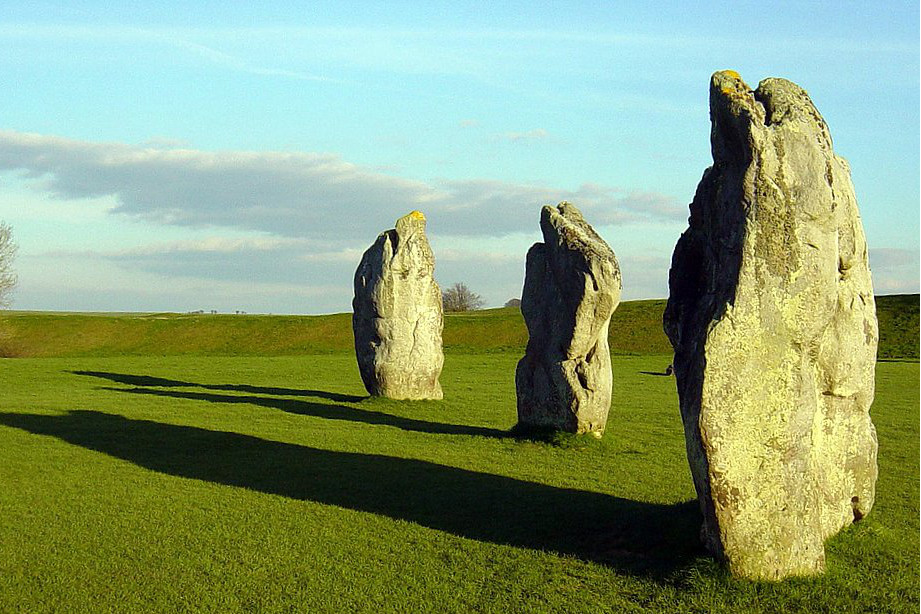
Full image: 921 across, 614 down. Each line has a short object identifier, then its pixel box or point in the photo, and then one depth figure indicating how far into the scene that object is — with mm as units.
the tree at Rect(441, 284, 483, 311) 111656
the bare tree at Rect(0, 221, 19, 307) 52188
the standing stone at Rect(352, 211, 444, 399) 23641
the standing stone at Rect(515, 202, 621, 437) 16312
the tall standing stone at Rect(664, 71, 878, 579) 8164
